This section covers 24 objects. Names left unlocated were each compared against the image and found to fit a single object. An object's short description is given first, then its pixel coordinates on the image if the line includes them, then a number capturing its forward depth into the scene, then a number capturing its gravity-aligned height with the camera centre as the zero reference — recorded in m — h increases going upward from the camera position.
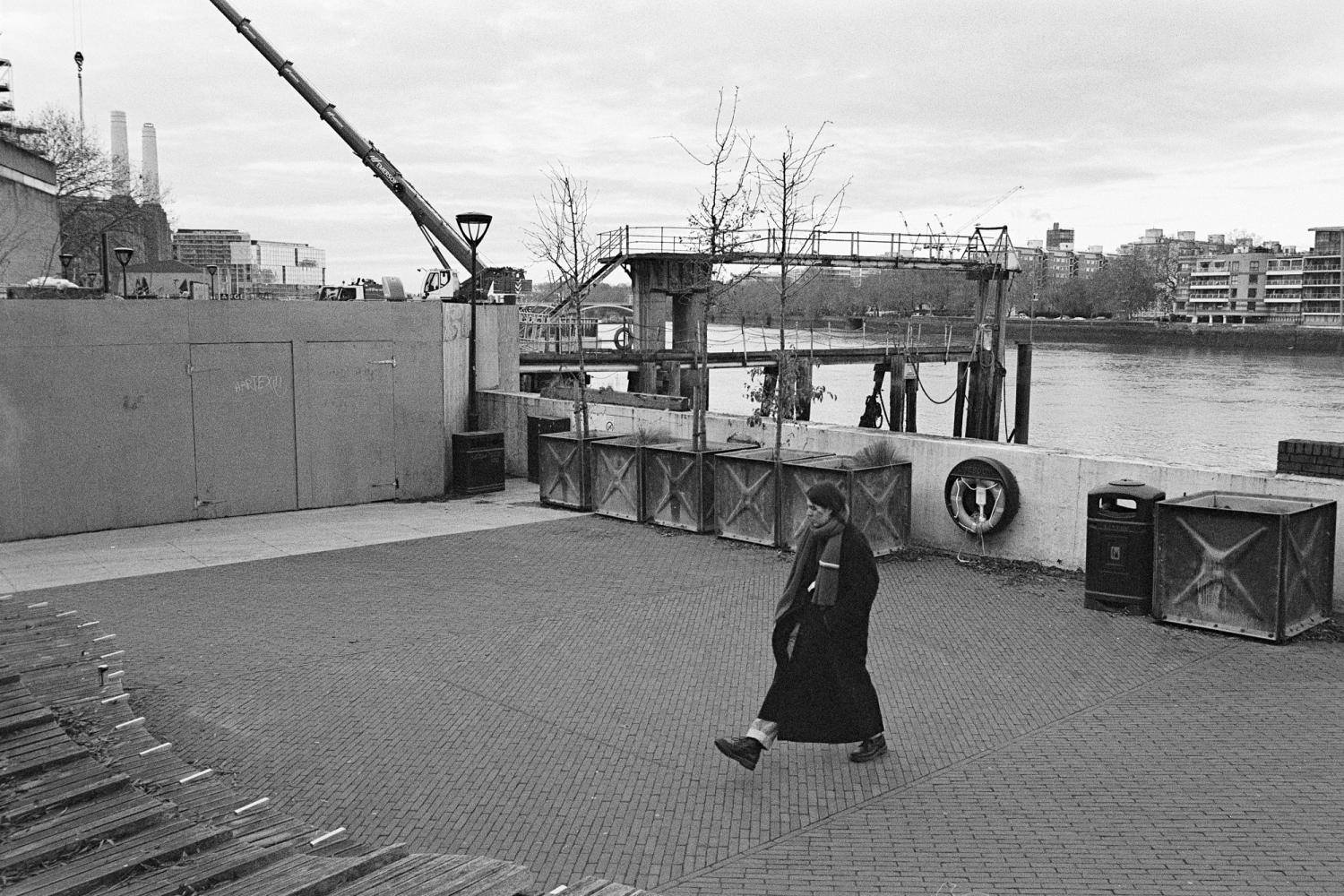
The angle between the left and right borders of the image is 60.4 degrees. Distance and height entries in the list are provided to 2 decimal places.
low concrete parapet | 10.27 -1.43
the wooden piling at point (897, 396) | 37.53 -2.16
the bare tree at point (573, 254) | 17.83 +1.30
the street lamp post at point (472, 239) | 17.59 +1.39
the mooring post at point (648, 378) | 39.06 -1.66
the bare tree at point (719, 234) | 15.19 +1.29
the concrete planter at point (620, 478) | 14.30 -1.86
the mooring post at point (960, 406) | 35.41 -2.32
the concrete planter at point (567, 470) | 15.22 -1.88
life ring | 11.61 -1.68
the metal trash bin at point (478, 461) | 16.81 -1.94
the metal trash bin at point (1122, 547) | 9.71 -1.83
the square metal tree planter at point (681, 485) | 13.51 -1.84
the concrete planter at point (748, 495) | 12.68 -1.85
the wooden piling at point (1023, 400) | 37.64 -2.35
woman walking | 6.57 -1.83
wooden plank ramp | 4.23 -2.02
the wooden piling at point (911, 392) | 34.72 -1.88
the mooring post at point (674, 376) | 40.31 -1.64
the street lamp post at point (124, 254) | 22.55 +1.43
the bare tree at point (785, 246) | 13.59 +1.04
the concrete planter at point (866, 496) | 11.70 -1.73
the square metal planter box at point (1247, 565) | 8.89 -1.84
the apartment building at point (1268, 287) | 167.75 +6.96
